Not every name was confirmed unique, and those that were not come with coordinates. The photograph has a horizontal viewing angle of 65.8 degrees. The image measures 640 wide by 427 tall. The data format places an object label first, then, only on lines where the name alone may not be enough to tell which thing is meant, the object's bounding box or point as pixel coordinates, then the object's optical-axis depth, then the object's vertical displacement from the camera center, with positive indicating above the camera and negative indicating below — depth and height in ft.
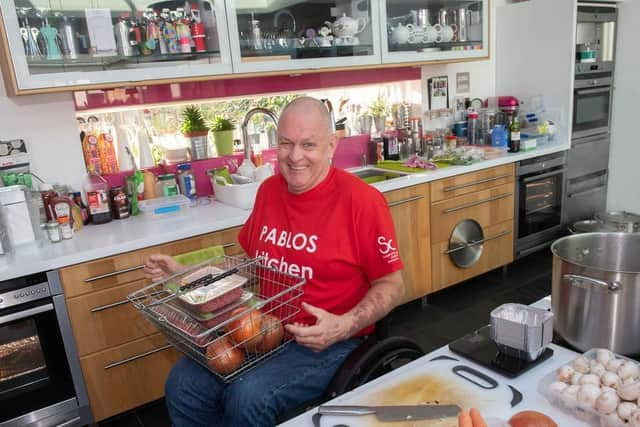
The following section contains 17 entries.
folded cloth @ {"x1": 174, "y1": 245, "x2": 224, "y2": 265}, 5.40 -1.70
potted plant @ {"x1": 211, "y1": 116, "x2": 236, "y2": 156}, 9.32 -0.70
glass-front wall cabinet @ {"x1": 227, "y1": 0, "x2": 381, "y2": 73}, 8.23 +0.98
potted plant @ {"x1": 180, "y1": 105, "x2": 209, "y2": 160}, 9.02 -0.56
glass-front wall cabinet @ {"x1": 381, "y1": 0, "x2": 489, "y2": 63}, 9.92 +1.01
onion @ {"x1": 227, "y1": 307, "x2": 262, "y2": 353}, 3.65 -1.71
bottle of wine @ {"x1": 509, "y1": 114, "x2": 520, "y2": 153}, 11.23 -1.42
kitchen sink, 10.26 -1.90
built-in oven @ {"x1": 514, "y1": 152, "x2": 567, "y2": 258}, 11.25 -2.98
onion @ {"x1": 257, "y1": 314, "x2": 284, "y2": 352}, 3.86 -1.87
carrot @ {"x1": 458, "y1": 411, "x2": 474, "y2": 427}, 2.50 -1.70
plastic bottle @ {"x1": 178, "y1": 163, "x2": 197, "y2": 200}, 8.83 -1.42
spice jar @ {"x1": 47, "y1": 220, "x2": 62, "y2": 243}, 6.97 -1.67
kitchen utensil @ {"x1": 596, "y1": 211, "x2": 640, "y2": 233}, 12.40 -3.90
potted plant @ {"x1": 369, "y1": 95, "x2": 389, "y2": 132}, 11.43 -0.63
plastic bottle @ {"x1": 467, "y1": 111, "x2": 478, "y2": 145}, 12.10 -1.23
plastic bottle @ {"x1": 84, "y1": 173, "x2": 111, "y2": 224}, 7.75 -1.45
